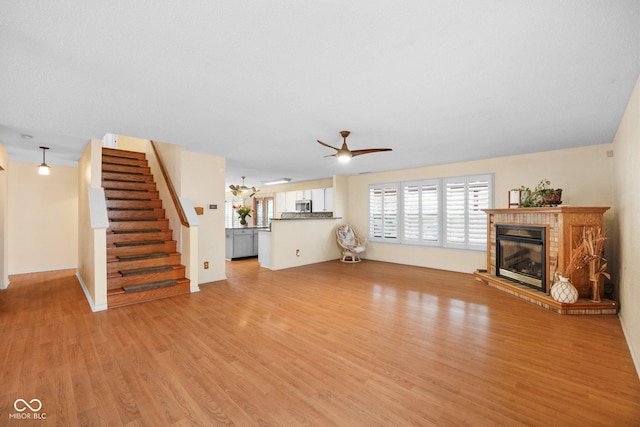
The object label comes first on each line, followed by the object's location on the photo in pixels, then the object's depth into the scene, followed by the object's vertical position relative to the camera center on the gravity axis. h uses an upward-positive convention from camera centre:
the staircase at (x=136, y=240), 4.05 -0.45
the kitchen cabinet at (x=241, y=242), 7.55 -0.81
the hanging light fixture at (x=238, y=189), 8.10 +0.75
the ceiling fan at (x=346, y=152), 3.56 +0.83
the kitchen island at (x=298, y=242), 6.41 -0.72
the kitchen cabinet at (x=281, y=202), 9.92 +0.45
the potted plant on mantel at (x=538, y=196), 4.28 +0.31
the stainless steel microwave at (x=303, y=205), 8.89 +0.30
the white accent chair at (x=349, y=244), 7.27 -0.81
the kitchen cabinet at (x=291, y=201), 9.55 +0.47
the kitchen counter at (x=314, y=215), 7.99 -0.02
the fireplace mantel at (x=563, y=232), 3.77 -0.25
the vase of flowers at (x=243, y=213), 8.52 +0.04
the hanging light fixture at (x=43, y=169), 5.18 +0.86
